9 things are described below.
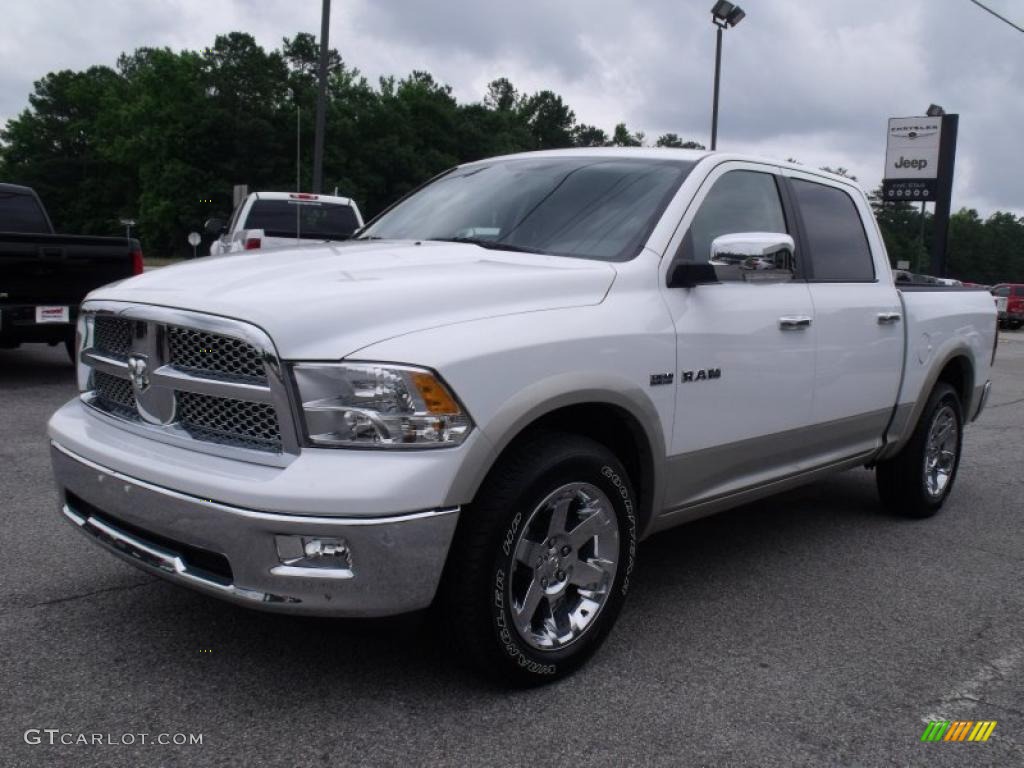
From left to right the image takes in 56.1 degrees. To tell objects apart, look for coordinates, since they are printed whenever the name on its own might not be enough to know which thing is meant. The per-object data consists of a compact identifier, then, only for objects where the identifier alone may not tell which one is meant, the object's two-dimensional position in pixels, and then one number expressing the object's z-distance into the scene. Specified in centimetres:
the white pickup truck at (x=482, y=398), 266
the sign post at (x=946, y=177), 3259
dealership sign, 3700
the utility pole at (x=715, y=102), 2065
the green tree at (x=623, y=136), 9656
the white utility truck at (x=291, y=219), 1216
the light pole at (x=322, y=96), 1714
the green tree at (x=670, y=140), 6644
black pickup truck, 838
